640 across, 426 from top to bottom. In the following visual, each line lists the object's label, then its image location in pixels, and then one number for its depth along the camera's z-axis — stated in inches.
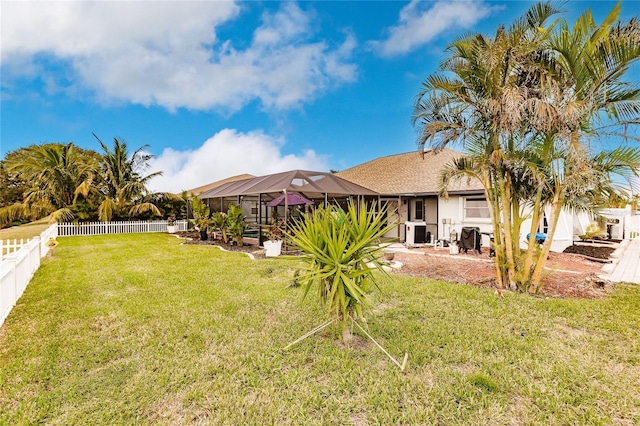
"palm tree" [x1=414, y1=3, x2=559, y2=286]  229.3
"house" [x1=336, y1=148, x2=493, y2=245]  553.3
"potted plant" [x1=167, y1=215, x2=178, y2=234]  815.7
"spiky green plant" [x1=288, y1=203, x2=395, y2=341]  135.3
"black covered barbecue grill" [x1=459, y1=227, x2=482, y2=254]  472.1
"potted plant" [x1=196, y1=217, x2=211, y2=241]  639.1
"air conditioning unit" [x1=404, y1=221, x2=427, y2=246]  586.2
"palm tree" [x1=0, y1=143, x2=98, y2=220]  741.3
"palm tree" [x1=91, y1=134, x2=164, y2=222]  828.0
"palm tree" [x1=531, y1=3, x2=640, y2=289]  207.8
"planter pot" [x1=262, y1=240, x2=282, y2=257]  437.7
